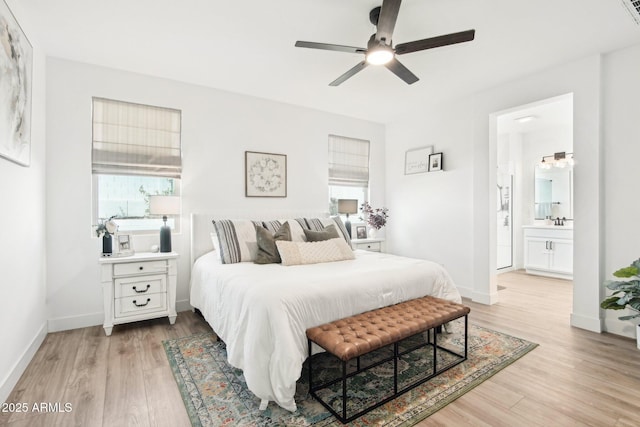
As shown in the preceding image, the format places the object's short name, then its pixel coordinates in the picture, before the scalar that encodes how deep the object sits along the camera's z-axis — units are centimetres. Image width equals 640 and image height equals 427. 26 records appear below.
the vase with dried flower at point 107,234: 313
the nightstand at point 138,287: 299
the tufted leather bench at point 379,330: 183
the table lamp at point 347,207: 475
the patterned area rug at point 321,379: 182
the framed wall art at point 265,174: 420
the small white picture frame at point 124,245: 324
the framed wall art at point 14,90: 197
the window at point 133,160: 338
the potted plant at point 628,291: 255
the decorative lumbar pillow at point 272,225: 365
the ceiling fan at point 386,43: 208
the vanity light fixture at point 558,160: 570
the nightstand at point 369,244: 475
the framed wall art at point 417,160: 481
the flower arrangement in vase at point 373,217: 500
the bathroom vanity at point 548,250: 539
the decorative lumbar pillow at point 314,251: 306
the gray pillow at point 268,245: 313
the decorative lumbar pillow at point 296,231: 354
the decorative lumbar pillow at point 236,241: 318
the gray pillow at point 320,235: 351
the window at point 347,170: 508
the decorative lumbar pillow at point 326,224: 392
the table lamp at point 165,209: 326
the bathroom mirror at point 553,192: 579
